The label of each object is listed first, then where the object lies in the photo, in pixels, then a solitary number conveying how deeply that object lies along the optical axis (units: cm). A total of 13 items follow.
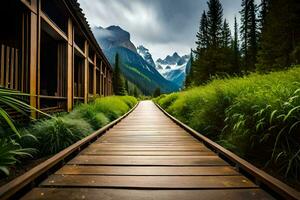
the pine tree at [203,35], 4065
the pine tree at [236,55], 3989
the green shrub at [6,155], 330
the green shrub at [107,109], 962
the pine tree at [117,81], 5225
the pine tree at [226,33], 4824
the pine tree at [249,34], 3772
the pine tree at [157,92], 9692
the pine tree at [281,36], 2253
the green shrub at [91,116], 703
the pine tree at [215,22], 3353
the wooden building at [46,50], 591
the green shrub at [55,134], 461
